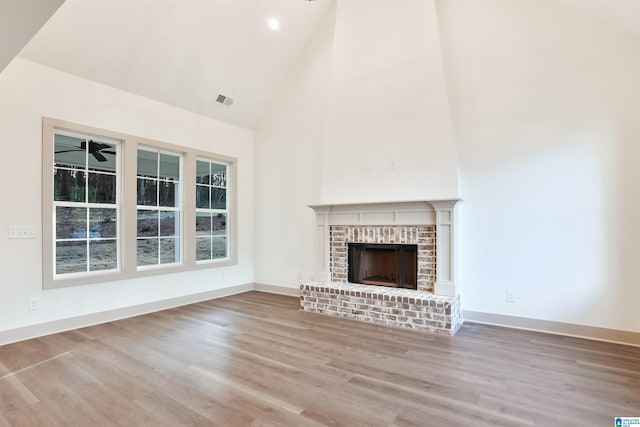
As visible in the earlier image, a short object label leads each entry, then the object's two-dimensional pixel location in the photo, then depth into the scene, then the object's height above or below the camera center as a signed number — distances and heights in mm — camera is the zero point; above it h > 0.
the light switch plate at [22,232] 3502 -136
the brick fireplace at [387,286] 3824 -657
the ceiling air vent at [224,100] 5293 +1847
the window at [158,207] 4719 +151
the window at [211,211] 5484 +104
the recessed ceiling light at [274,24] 4777 +2747
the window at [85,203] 3961 +190
